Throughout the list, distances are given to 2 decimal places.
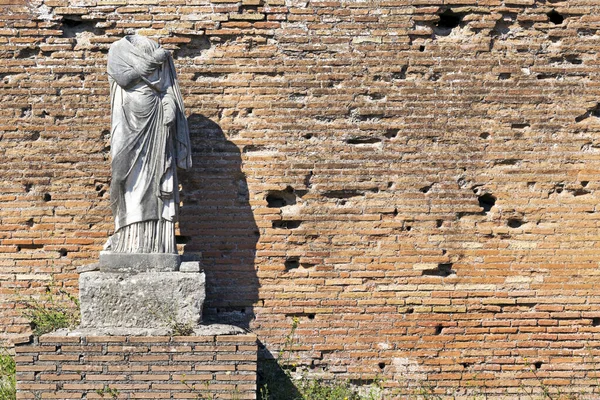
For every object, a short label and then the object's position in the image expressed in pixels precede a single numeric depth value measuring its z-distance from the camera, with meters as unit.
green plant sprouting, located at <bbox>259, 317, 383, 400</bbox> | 13.72
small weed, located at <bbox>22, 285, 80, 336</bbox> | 13.83
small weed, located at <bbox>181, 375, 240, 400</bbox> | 12.11
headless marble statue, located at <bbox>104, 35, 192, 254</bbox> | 12.80
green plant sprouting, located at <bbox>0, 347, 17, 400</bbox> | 12.73
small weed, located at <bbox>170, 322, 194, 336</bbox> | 12.23
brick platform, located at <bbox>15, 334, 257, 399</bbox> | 12.01
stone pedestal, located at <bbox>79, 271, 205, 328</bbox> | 12.46
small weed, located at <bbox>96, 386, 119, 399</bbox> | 11.99
